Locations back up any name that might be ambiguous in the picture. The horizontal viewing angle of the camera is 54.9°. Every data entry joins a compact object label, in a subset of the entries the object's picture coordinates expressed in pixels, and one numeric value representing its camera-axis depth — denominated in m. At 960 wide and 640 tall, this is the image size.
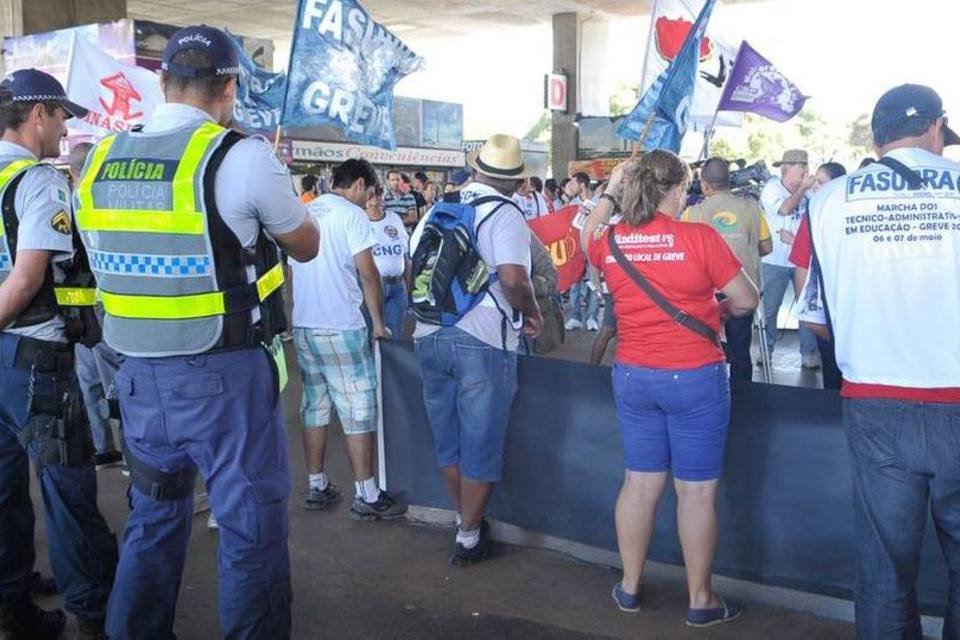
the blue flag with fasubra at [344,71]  5.02
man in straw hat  4.07
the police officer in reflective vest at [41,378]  3.21
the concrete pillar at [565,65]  24.08
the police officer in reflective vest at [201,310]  2.57
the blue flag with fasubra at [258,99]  6.08
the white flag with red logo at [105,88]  6.42
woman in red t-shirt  3.47
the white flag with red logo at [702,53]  7.37
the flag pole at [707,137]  6.52
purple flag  7.48
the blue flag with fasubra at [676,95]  5.45
